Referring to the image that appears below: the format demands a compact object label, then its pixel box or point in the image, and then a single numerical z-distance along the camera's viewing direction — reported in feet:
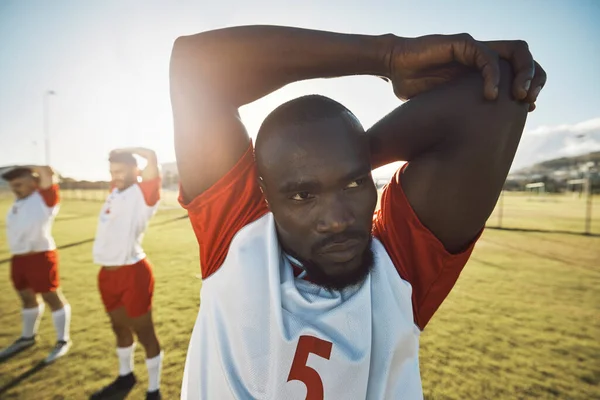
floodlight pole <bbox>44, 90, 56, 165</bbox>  92.84
